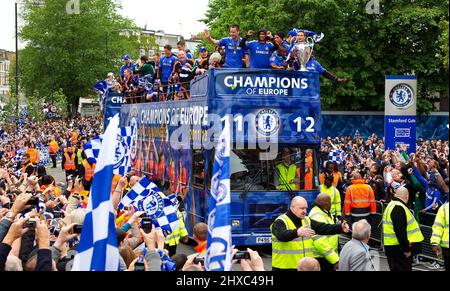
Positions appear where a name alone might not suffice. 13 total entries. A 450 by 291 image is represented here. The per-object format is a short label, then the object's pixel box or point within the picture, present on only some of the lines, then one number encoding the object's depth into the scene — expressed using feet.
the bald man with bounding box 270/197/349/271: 29.04
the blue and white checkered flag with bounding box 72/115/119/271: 17.72
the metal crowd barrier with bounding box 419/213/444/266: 46.49
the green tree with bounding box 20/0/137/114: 262.26
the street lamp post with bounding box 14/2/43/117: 168.95
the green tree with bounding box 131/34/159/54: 355.11
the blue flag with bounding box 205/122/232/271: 18.69
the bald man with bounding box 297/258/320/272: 22.02
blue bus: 47.85
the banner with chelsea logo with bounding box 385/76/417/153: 70.95
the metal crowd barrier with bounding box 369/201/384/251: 53.72
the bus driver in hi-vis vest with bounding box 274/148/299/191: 48.24
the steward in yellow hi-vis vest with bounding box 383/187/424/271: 34.27
